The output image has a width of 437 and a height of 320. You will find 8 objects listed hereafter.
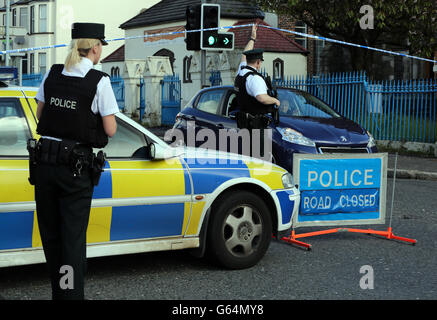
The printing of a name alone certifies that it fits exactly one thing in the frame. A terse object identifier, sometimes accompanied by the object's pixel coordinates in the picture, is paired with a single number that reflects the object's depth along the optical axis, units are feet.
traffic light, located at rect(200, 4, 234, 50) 47.91
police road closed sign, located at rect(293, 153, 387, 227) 22.49
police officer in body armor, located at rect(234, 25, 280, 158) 25.57
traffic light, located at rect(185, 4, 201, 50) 48.32
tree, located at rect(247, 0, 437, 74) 63.02
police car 16.14
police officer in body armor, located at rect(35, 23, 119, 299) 13.16
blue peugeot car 31.45
